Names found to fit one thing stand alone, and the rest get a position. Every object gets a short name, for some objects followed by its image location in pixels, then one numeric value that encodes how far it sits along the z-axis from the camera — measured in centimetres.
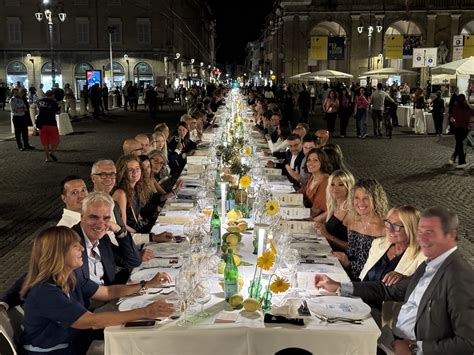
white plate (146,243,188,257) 478
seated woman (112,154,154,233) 604
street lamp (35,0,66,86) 3115
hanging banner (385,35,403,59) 4553
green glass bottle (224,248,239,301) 366
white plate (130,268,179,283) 421
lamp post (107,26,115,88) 4036
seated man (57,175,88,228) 522
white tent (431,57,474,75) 2113
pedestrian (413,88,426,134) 2262
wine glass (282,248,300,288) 388
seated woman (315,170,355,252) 570
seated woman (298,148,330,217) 692
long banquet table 322
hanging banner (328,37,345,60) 5109
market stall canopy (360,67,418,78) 2962
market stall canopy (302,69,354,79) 3163
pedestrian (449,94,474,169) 1454
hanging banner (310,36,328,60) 4978
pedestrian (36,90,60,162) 1553
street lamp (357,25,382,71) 4669
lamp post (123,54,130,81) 5122
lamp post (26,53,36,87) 5095
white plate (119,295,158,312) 358
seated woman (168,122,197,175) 1106
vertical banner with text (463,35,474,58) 4534
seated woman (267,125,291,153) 1171
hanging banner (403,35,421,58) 5128
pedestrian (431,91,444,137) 2147
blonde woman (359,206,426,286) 412
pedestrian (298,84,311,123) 2683
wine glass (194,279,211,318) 356
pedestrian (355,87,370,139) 2094
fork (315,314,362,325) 338
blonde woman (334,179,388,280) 495
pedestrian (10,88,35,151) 1725
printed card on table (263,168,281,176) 888
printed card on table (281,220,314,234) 548
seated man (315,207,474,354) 307
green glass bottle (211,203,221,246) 483
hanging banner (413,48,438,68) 2688
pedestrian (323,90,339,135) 2203
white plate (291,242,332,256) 484
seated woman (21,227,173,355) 321
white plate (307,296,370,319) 347
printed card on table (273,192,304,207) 643
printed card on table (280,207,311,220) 602
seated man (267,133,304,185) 943
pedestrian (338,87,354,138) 2236
